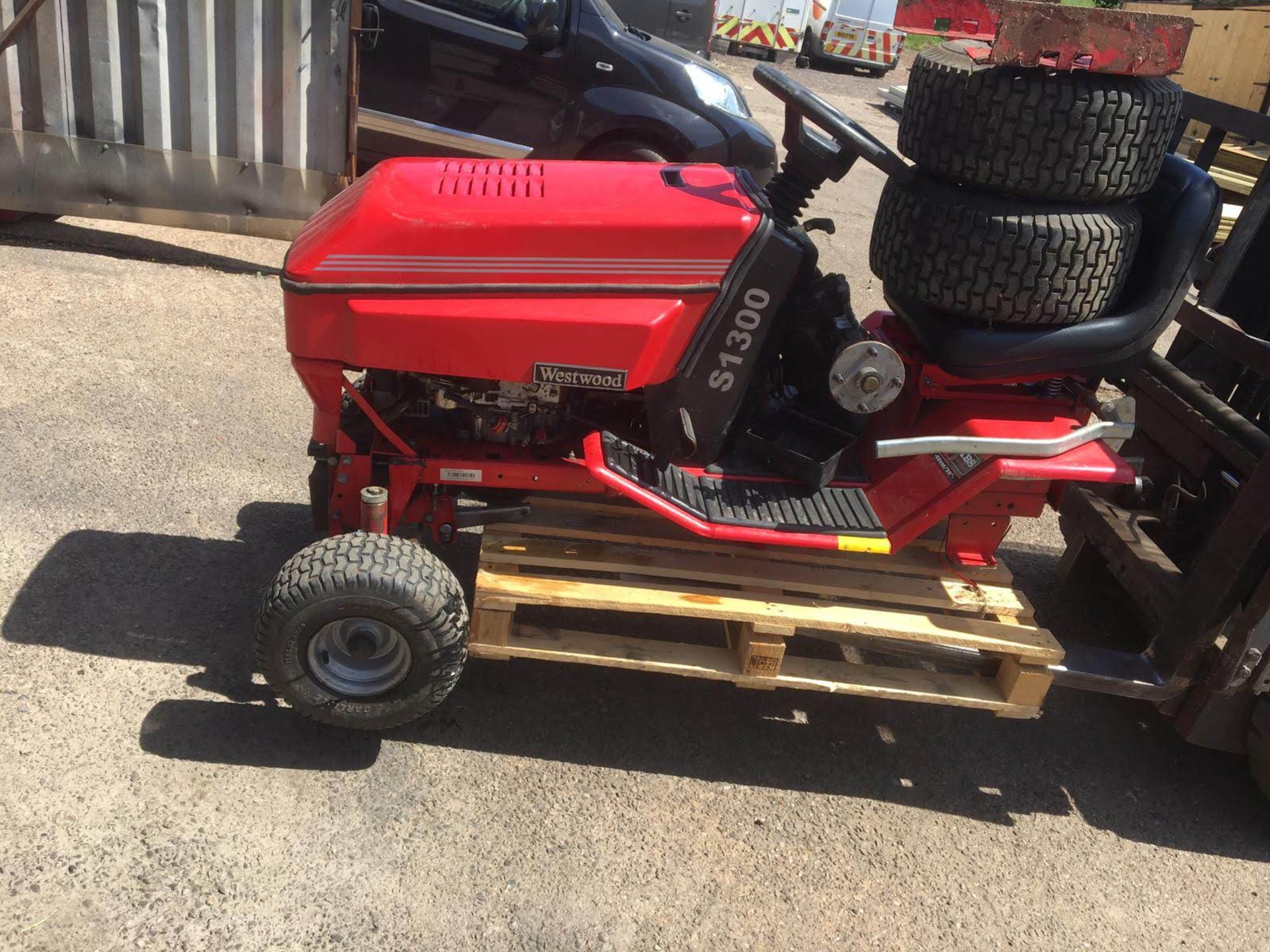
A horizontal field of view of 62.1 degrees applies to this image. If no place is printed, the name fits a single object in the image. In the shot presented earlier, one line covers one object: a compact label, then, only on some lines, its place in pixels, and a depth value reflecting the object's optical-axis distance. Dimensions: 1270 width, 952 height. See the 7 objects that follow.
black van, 7.19
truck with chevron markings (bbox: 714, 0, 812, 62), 20.33
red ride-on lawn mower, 2.96
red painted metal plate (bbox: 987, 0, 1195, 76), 2.77
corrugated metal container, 6.22
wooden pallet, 3.15
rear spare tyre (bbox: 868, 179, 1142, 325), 2.97
